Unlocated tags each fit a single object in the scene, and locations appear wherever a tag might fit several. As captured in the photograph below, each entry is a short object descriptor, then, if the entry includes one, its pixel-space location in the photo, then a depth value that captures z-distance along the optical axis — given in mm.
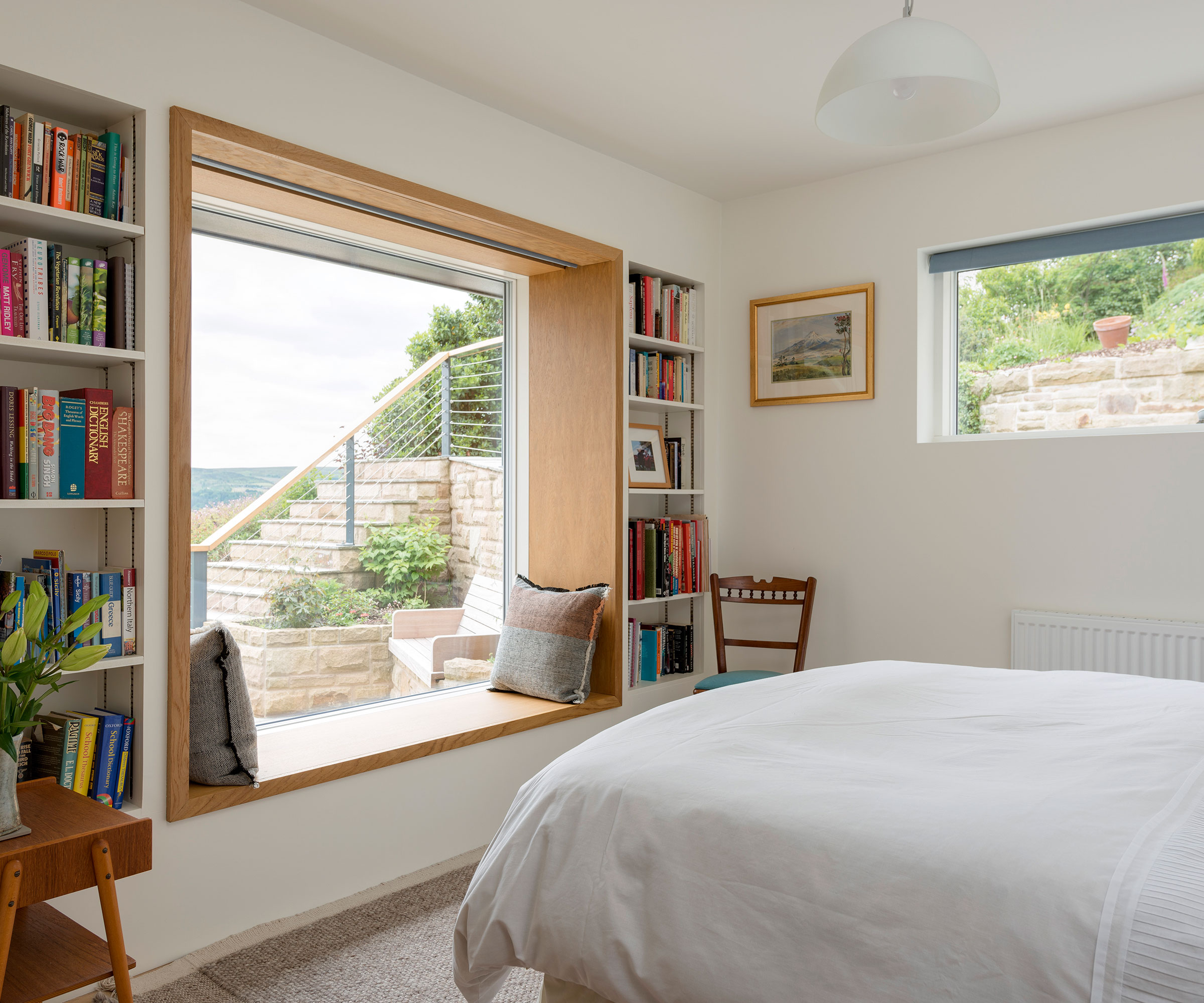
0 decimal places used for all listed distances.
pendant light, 1748
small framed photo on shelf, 3762
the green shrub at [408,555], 3330
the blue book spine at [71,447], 2066
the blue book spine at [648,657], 3816
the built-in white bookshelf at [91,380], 2104
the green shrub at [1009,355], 3492
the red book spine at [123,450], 2158
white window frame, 3609
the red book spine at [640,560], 3705
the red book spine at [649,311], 3730
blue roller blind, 3129
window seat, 2443
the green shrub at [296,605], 3012
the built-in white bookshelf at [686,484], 3975
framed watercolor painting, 3727
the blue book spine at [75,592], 2080
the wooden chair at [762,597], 3658
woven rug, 2090
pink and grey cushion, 3371
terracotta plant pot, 3287
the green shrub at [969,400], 3607
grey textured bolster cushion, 2361
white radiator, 2957
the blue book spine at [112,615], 2113
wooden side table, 1578
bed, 1100
